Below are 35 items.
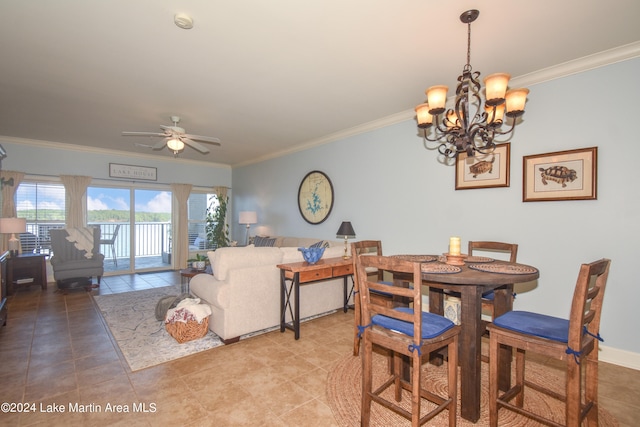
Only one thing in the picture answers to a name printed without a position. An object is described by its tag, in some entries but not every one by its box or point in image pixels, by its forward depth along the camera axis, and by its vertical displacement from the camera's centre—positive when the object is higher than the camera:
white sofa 3.03 -0.82
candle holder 2.36 -0.36
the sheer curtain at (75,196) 5.88 +0.26
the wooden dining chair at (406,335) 1.62 -0.70
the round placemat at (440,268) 1.99 -0.37
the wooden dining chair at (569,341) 1.53 -0.69
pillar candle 2.45 -0.26
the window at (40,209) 5.62 +0.01
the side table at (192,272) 4.24 -0.87
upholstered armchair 4.95 -0.76
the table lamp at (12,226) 4.52 -0.26
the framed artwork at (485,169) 3.22 +0.50
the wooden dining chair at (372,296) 2.64 -0.79
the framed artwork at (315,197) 5.34 +0.28
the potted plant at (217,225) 7.42 -0.34
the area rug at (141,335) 2.77 -1.33
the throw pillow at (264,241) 6.10 -0.60
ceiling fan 3.89 +0.97
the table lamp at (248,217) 6.79 -0.12
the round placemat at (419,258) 2.56 -0.39
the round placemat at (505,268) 2.02 -0.38
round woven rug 1.92 -1.31
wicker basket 3.01 -1.19
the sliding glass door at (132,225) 6.47 -0.32
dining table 1.85 -0.56
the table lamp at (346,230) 4.16 -0.24
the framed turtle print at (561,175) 2.71 +0.37
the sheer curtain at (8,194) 5.25 +0.26
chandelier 2.00 +0.77
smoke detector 2.15 +1.37
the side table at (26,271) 4.78 -1.00
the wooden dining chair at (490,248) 2.56 -0.32
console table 3.13 -0.68
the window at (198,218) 7.65 -0.18
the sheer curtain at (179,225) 7.23 -0.34
